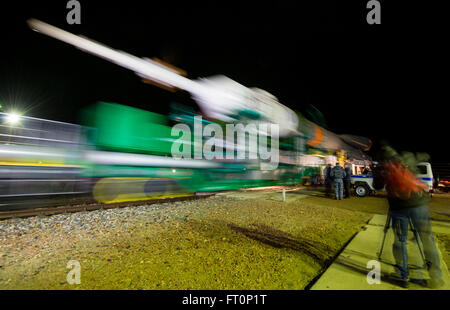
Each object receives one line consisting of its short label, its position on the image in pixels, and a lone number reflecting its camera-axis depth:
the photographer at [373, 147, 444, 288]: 2.49
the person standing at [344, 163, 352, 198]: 10.76
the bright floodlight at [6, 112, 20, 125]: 5.51
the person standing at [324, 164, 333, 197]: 11.02
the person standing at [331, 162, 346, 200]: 9.82
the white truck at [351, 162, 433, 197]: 11.28
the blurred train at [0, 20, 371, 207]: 5.42
